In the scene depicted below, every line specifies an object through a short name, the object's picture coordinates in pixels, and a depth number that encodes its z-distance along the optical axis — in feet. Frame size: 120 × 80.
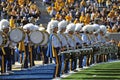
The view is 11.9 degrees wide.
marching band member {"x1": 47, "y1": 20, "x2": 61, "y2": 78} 56.85
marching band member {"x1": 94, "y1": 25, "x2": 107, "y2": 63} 83.01
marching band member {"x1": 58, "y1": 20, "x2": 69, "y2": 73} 58.88
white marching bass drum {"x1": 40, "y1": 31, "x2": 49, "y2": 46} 72.59
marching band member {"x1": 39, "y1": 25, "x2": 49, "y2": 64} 82.41
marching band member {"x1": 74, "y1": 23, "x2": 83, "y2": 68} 70.48
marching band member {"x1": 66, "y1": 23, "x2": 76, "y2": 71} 64.13
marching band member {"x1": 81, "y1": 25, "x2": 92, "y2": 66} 75.87
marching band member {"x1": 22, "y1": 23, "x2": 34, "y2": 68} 73.26
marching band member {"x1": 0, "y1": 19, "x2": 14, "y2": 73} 62.92
